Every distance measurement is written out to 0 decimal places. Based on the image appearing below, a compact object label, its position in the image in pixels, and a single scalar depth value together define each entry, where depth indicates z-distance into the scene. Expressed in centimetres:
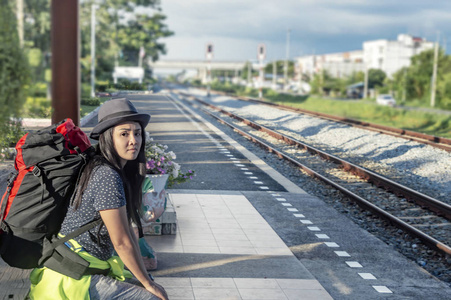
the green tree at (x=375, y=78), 12342
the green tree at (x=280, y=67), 17339
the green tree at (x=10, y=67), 324
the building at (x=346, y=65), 15962
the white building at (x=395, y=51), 15650
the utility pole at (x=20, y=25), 339
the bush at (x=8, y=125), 358
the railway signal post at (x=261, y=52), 6981
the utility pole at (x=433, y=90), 6976
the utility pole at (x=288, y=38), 8869
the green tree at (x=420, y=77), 8619
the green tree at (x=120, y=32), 2353
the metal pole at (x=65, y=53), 527
